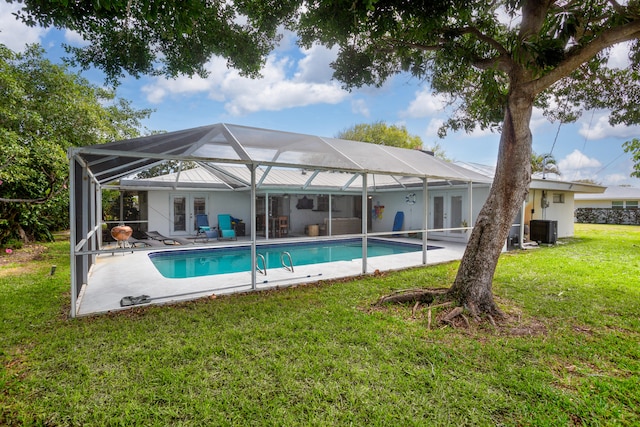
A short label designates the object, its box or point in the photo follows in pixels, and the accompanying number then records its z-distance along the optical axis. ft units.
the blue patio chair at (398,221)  52.47
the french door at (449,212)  45.60
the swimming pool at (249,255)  30.30
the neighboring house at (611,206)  82.43
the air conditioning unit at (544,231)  40.83
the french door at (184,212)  48.22
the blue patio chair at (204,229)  45.65
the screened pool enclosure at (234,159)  17.10
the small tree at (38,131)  27.32
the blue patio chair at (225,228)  46.28
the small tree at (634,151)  34.27
